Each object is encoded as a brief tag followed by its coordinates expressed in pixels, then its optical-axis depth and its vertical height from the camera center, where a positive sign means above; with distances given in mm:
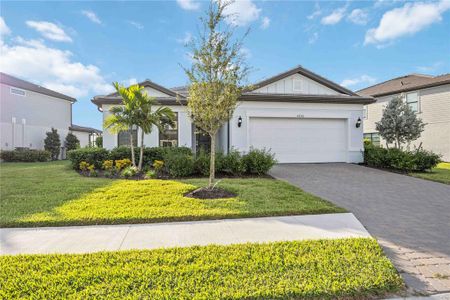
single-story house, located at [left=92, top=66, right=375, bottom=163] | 12742 +1258
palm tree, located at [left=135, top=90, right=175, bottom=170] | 9625 +1316
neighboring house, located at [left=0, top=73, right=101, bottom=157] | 18734 +2914
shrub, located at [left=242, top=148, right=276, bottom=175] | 9289 -600
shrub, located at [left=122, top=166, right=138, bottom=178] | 9062 -916
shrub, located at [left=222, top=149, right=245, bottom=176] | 9280 -668
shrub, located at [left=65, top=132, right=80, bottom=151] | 23266 +509
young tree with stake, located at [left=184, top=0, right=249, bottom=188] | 6094 +1965
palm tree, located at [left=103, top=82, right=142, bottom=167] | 9562 +1355
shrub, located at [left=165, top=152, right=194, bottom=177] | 9031 -706
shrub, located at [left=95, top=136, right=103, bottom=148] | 19891 +509
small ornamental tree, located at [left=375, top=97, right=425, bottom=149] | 12109 +1064
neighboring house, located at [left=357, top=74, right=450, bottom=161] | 16844 +2931
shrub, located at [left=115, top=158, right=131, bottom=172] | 9914 -667
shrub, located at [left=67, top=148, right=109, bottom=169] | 10562 -379
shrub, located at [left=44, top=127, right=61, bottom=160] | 20828 +385
